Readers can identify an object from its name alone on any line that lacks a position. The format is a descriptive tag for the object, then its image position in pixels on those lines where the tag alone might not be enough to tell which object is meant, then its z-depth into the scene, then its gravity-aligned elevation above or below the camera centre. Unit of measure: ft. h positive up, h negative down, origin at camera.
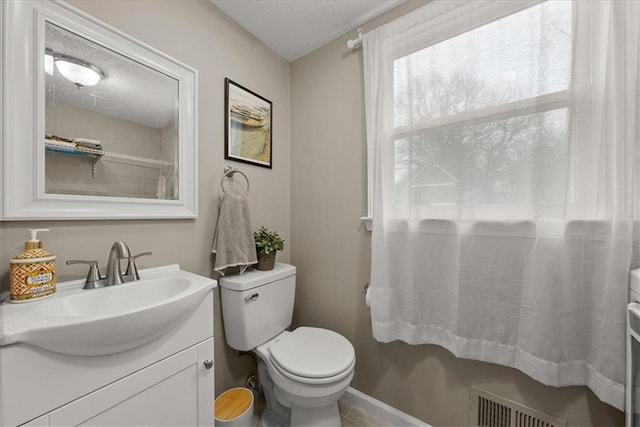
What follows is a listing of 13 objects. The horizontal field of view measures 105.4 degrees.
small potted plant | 4.63 -0.73
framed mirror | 2.51 +1.08
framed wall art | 4.58 +1.67
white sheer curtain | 2.61 +0.40
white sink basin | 1.86 -1.00
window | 2.90 +1.32
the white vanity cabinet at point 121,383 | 1.81 -1.60
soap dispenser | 2.32 -0.65
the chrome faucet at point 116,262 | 3.01 -0.68
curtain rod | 4.53 +3.18
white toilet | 3.46 -2.28
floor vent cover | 3.19 -2.79
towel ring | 4.43 +0.66
